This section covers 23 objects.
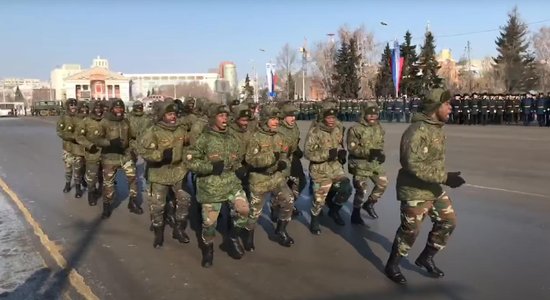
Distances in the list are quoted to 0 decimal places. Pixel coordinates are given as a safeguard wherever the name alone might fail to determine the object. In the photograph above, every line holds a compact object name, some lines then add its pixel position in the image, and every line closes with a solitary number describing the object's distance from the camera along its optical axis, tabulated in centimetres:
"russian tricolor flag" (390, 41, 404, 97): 3662
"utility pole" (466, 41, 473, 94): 6729
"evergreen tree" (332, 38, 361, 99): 5478
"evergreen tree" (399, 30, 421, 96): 5000
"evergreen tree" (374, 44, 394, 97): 5450
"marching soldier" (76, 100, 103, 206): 946
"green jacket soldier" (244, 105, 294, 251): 646
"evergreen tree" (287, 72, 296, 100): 6886
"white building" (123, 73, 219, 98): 15275
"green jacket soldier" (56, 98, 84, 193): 1048
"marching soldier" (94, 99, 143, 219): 879
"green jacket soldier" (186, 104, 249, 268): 584
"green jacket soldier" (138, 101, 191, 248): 671
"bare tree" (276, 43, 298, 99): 7269
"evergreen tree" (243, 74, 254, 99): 7222
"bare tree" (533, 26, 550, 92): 6323
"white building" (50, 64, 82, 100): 13630
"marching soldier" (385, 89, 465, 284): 509
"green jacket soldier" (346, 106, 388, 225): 781
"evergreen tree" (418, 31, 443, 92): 4919
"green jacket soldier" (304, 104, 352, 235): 732
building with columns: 11919
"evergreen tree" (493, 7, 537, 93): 5694
